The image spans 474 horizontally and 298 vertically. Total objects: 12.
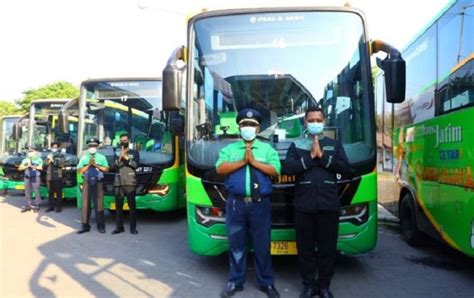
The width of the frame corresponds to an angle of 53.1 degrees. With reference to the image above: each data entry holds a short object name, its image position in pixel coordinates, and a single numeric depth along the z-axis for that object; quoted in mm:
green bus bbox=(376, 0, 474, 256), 5125
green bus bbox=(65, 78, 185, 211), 9602
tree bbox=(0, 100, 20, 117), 42594
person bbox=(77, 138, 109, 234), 8922
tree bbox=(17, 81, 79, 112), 42662
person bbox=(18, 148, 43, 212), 11625
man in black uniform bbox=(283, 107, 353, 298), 4695
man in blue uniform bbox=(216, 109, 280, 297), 4906
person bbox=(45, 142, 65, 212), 11523
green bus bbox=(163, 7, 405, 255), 5371
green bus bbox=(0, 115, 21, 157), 17656
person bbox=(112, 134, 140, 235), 8711
